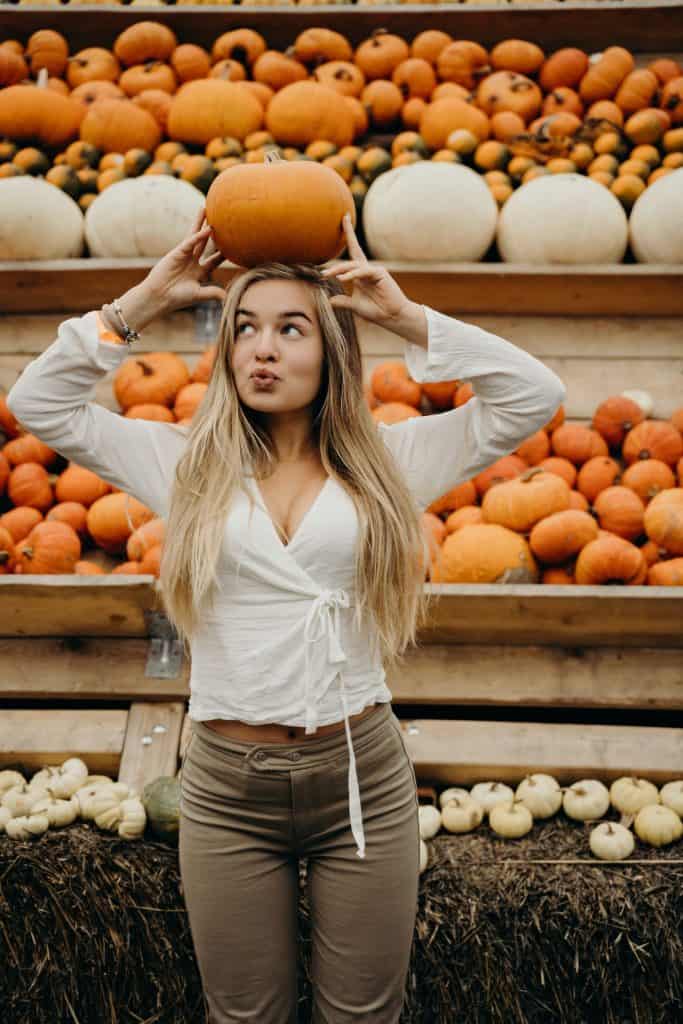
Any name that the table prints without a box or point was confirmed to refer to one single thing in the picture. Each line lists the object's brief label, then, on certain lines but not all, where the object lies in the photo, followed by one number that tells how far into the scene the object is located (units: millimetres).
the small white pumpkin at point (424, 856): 2219
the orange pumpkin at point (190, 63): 3949
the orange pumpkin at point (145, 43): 3949
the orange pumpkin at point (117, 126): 3689
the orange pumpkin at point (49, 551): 2721
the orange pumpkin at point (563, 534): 2648
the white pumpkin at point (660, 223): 3152
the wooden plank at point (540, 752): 2518
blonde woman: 1465
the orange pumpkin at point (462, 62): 3883
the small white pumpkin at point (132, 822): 2281
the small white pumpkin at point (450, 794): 2457
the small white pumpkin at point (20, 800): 2332
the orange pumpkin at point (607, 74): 3791
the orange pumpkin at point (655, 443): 2963
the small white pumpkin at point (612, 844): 2262
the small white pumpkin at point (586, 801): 2406
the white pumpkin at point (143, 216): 3248
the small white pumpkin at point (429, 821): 2359
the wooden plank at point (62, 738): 2592
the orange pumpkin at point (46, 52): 3959
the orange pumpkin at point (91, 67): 3980
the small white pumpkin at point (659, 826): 2305
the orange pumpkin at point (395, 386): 3152
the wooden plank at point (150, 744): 2527
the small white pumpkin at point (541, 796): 2418
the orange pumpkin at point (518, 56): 3895
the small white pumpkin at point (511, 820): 2355
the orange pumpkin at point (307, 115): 3629
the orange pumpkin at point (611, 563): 2576
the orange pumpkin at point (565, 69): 3863
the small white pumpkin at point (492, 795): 2442
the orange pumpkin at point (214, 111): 3668
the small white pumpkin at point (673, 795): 2373
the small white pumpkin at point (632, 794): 2402
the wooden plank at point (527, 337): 3346
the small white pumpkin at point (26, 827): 2244
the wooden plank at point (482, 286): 3162
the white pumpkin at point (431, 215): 3207
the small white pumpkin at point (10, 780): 2469
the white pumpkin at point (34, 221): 3242
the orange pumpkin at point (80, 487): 3002
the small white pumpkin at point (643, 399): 3165
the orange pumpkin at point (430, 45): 3957
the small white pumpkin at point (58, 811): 2297
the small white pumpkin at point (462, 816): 2385
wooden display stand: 2512
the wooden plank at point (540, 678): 2631
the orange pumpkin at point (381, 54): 3936
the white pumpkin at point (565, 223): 3199
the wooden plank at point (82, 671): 2693
